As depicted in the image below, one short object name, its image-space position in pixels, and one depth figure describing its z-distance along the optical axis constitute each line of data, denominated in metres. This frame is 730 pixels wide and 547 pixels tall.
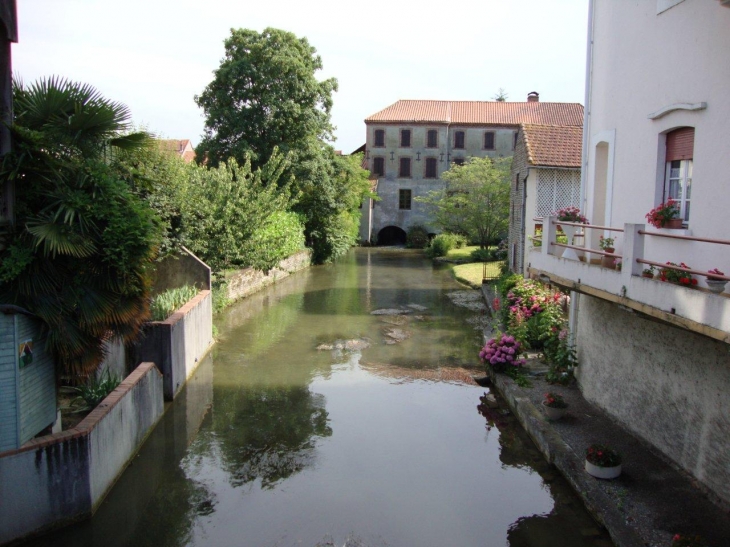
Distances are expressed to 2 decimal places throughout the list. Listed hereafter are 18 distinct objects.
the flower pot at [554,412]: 10.56
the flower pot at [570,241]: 10.62
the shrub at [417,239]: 51.31
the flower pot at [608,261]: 10.11
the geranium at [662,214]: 8.34
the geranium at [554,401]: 10.62
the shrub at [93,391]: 9.61
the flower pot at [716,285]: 6.34
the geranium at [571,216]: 11.39
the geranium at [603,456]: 8.26
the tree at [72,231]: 7.57
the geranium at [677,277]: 7.12
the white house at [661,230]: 7.42
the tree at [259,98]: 32.38
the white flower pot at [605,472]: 8.23
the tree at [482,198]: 39.59
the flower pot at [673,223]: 8.34
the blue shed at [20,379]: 7.21
